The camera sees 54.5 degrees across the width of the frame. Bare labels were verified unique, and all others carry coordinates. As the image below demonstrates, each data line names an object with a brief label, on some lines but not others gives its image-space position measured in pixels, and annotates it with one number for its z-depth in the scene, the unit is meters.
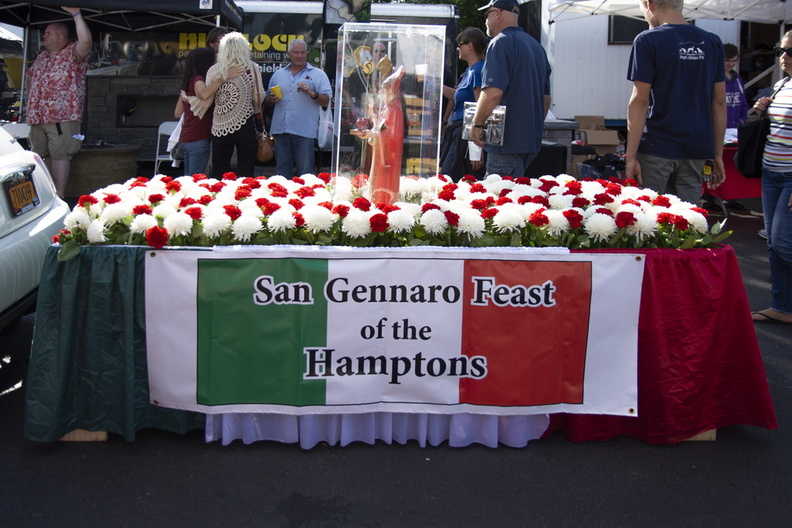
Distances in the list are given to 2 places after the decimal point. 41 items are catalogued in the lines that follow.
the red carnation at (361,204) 3.50
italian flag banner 3.27
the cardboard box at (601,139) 12.29
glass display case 3.74
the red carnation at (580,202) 3.77
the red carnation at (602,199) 3.81
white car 3.77
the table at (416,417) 3.28
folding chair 10.89
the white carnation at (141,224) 3.32
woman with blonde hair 6.50
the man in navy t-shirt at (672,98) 4.54
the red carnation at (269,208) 3.58
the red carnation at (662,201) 3.92
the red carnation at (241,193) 3.98
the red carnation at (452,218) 3.41
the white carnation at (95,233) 3.28
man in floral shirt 8.02
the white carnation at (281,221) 3.36
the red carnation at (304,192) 4.11
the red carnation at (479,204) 3.84
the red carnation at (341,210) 3.41
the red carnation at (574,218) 3.44
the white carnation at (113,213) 3.39
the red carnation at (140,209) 3.46
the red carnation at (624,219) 3.38
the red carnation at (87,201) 3.53
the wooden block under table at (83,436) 3.43
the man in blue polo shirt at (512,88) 4.93
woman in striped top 4.97
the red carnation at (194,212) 3.42
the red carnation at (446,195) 3.96
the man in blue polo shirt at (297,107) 7.71
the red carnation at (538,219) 3.40
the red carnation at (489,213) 3.57
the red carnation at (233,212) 3.40
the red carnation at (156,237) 3.22
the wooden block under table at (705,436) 3.56
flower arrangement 3.33
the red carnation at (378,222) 3.31
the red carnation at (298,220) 3.39
